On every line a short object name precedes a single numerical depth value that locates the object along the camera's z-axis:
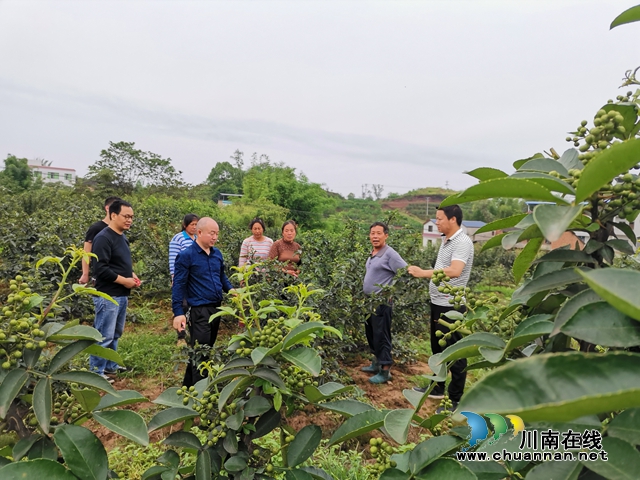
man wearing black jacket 3.27
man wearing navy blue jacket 3.05
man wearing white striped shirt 2.94
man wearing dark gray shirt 3.64
